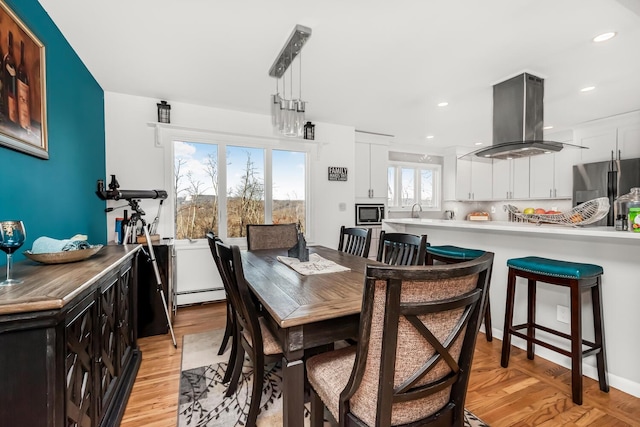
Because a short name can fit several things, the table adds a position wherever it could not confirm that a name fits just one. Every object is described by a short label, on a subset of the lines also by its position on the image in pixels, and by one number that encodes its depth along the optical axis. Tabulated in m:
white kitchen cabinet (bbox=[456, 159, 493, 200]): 5.68
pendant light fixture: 2.14
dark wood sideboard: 0.87
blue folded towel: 1.38
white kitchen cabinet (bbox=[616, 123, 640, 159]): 3.69
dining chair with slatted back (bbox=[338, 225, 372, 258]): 2.49
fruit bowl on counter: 1.93
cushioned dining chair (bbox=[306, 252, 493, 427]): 0.81
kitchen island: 1.80
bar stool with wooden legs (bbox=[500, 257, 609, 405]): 1.71
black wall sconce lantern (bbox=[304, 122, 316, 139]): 4.05
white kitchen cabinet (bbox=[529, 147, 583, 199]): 4.44
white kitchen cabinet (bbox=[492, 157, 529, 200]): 5.09
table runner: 1.78
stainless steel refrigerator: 3.63
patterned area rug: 1.59
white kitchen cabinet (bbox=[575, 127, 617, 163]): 3.93
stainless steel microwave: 4.59
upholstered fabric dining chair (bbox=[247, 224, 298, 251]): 2.91
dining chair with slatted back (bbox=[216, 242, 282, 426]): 1.36
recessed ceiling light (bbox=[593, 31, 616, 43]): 2.04
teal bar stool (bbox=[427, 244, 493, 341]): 2.42
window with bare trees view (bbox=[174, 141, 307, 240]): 3.51
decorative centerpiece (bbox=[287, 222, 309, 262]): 2.06
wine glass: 1.02
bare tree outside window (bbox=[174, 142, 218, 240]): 3.48
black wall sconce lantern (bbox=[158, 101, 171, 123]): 3.24
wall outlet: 2.08
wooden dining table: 1.13
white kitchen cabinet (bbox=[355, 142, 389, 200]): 4.69
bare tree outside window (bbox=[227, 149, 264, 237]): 3.74
